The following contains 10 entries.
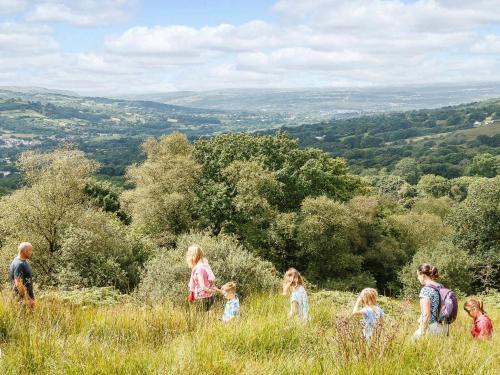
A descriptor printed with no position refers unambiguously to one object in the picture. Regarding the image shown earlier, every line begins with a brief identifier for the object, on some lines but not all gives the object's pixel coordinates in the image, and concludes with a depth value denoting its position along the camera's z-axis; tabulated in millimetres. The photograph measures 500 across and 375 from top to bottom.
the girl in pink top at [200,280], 9758
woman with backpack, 8141
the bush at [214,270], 17047
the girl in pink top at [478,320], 8368
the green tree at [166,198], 39688
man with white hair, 10356
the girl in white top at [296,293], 7879
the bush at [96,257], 25125
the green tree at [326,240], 38031
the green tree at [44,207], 28178
